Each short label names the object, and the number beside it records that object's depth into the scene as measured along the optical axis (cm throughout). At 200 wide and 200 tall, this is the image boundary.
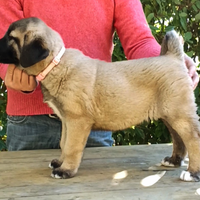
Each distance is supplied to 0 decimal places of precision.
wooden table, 149
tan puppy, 161
